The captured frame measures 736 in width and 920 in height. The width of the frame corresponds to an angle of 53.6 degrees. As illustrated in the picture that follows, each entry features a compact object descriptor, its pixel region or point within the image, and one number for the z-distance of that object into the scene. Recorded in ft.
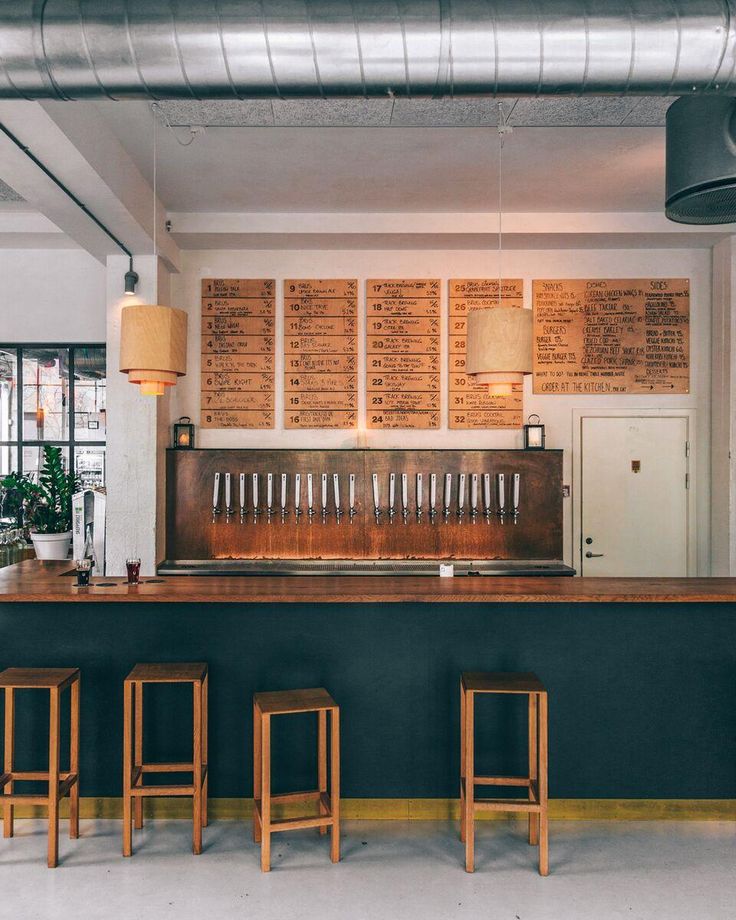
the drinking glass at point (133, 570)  11.06
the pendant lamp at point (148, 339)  10.69
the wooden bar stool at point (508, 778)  9.14
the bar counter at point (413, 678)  10.47
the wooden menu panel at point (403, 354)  17.75
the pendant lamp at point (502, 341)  11.14
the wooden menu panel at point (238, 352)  17.78
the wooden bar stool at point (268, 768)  9.04
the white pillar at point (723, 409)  16.70
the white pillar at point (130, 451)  15.90
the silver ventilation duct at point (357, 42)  6.75
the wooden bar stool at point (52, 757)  9.22
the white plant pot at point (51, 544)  17.47
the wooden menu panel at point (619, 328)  17.72
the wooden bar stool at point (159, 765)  9.44
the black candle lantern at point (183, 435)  17.25
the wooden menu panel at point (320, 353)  17.76
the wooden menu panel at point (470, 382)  17.75
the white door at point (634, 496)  17.71
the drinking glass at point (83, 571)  10.92
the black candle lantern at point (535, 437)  17.28
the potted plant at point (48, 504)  17.52
